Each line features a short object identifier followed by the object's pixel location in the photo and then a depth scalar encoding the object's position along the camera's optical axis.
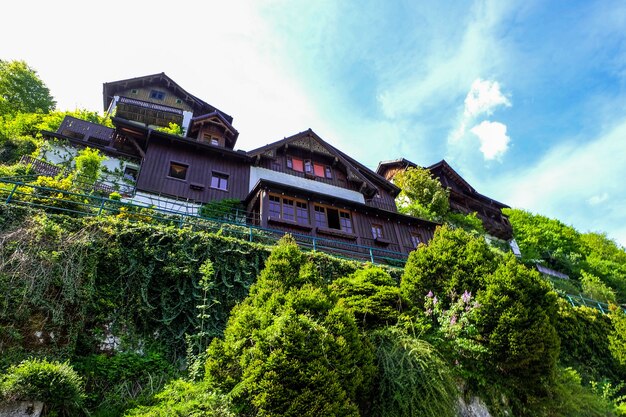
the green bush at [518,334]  7.61
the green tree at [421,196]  27.02
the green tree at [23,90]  30.44
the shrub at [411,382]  5.96
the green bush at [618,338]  13.84
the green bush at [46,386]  4.94
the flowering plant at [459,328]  7.59
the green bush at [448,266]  8.68
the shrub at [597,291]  25.94
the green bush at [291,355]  4.92
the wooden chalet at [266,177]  17.45
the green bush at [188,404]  4.89
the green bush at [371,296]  7.80
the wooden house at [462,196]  34.19
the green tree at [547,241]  34.25
